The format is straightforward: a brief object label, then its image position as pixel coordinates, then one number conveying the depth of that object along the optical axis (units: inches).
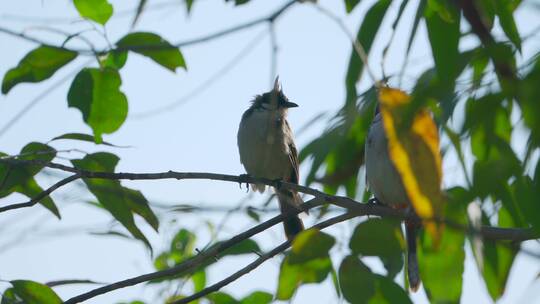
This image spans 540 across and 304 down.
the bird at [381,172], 372.2
